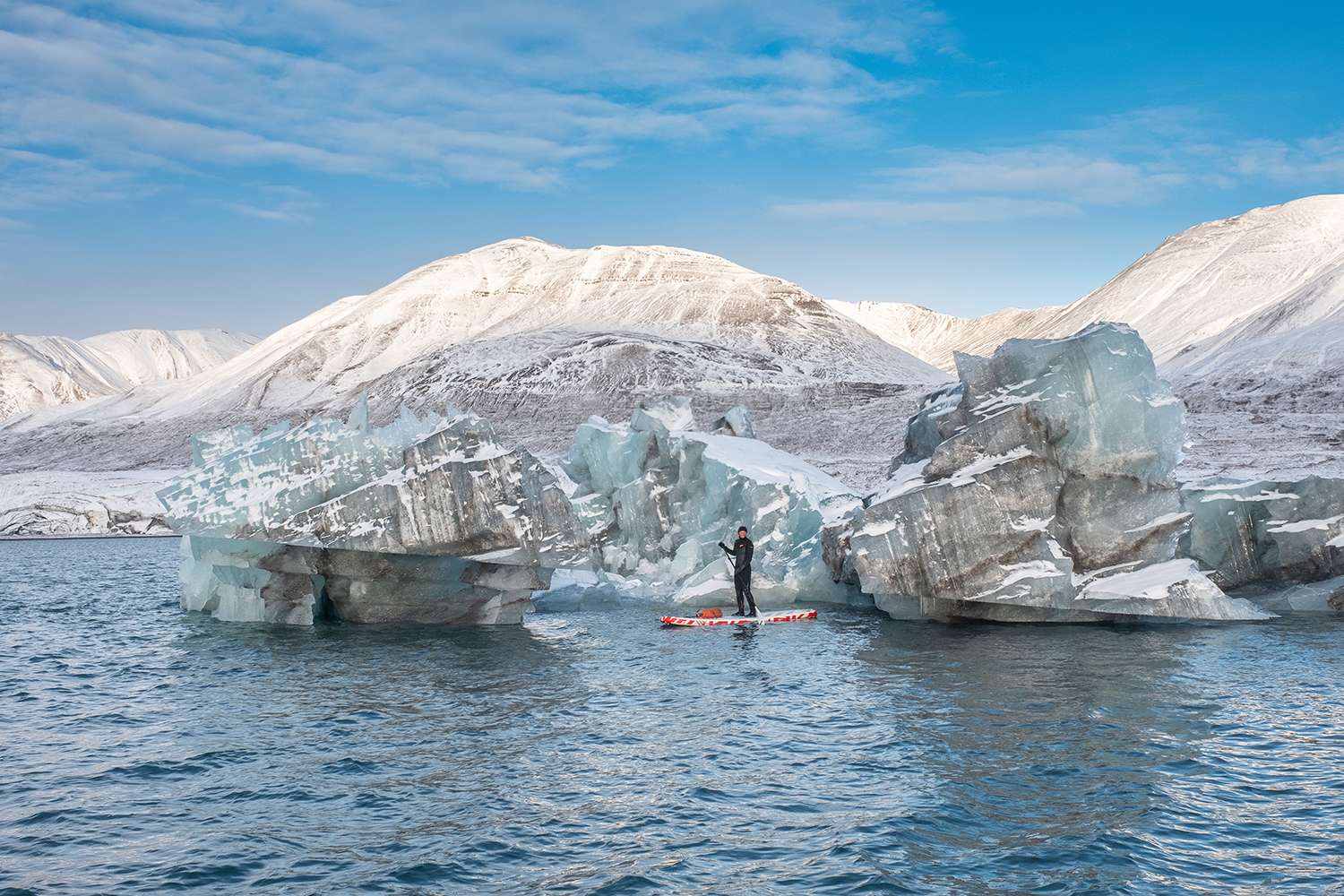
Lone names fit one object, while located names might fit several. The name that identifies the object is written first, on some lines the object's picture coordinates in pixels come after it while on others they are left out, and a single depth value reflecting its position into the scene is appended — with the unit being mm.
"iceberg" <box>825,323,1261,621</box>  23828
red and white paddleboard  26281
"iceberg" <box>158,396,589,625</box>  23406
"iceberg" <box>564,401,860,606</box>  31188
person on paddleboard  27562
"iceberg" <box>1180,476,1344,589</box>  26297
